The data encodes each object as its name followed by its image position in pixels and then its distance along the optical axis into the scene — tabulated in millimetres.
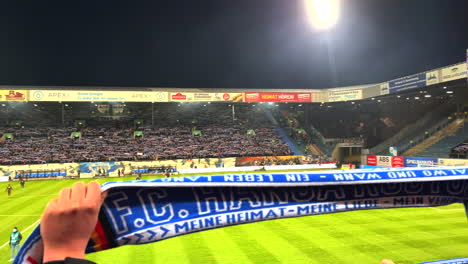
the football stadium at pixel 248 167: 2217
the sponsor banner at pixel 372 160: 55053
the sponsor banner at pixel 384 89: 53594
